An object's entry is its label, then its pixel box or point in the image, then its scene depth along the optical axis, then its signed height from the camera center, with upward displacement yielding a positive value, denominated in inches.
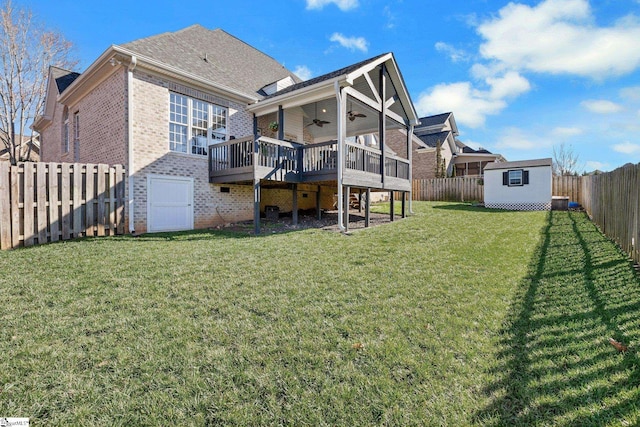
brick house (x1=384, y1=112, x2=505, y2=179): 1035.9 +222.1
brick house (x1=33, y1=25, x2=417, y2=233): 361.7 +117.0
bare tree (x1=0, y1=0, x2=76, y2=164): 689.6 +361.3
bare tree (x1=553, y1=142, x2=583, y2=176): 1432.1 +258.3
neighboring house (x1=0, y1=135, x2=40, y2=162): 937.5 +213.5
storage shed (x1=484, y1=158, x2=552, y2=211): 641.0 +63.6
